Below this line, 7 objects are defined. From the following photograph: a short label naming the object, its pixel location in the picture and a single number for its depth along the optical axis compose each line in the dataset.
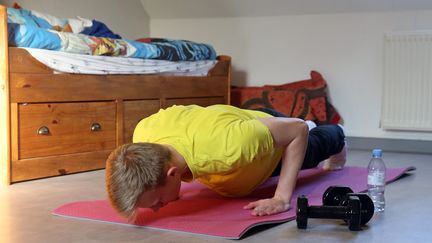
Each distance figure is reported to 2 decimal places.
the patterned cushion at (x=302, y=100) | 4.00
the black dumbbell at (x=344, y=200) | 1.78
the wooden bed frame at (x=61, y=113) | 2.62
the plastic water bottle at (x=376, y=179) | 2.13
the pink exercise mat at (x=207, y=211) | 1.75
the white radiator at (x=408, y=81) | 3.71
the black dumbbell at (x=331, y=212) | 1.73
